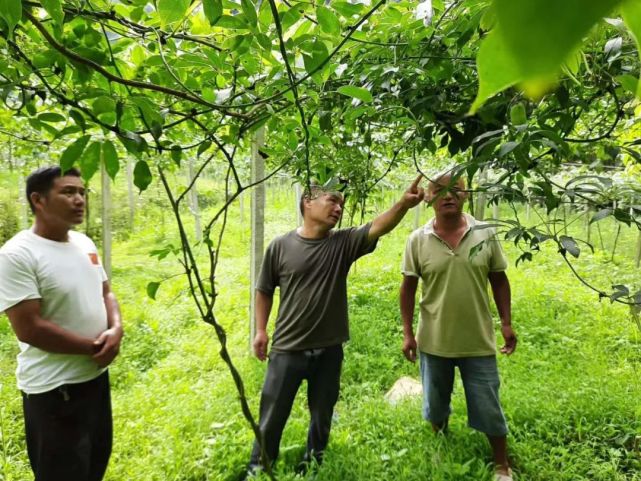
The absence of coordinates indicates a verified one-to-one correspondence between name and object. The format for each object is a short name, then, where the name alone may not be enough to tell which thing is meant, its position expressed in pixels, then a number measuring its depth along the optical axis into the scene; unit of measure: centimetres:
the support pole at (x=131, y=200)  991
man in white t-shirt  140
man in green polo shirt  189
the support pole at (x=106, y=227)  420
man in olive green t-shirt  196
